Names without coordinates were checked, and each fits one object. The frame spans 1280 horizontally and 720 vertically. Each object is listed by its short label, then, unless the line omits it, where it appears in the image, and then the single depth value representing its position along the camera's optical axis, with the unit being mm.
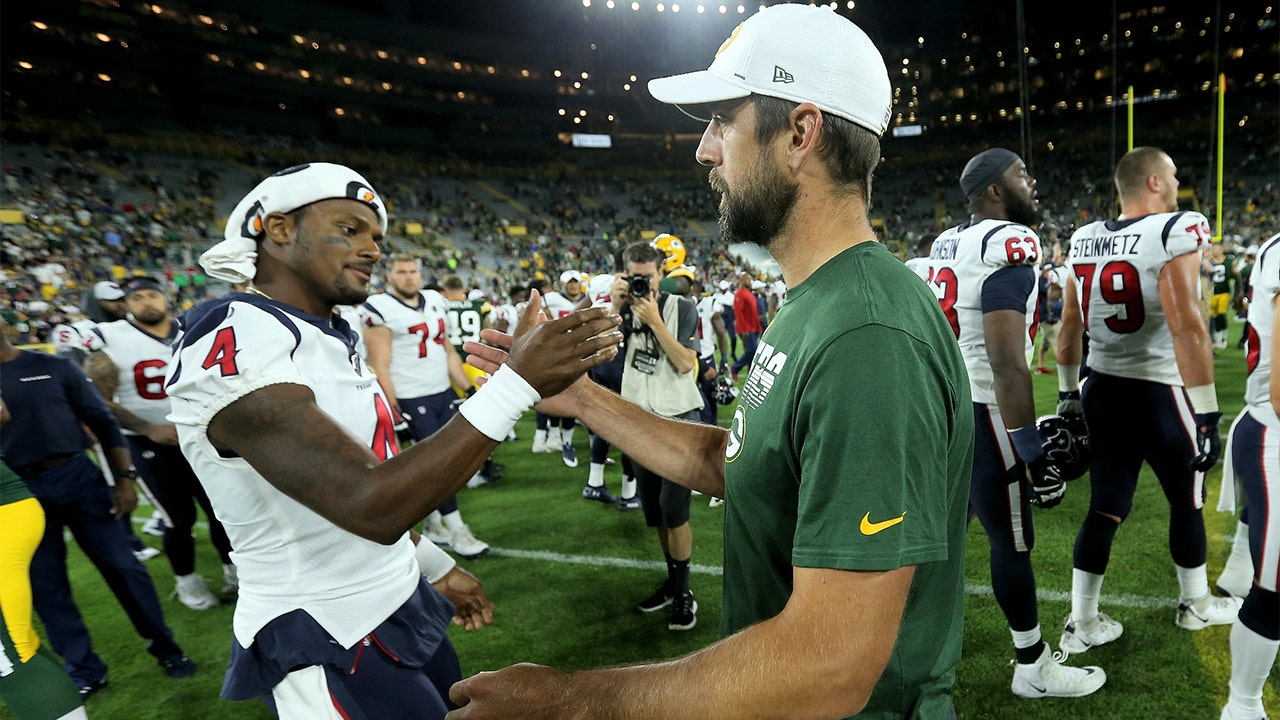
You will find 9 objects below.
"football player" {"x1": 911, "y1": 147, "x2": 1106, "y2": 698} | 3145
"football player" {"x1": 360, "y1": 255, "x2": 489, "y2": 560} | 5934
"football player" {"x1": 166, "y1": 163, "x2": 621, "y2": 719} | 1567
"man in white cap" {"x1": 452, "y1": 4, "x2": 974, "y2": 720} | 972
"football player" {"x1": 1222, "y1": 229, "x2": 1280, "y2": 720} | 2535
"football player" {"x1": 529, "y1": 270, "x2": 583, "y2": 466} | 8373
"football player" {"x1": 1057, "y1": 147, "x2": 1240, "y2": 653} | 3416
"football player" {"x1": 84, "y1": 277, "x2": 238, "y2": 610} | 4887
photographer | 4152
